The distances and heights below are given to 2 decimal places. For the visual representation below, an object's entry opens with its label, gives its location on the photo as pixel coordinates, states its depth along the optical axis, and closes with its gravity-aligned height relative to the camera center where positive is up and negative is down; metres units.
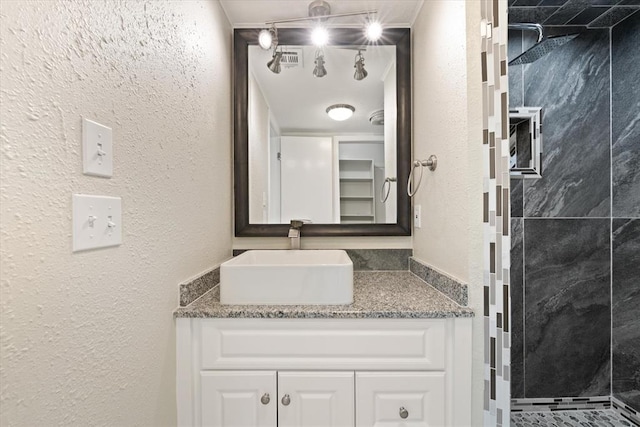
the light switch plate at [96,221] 0.53 -0.02
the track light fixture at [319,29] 1.32 +0.93
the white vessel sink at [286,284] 0.97 -0.25
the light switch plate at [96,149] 0.55 +0.14
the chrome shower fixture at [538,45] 1.34 +0.84
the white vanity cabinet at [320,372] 0.92 -0.54
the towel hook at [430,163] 1.14 +0.21
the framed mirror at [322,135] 1.45 +0.43
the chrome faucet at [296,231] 1.42 -0.09
